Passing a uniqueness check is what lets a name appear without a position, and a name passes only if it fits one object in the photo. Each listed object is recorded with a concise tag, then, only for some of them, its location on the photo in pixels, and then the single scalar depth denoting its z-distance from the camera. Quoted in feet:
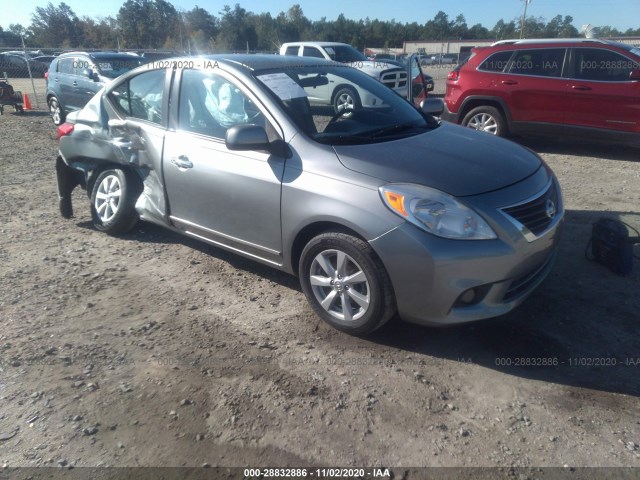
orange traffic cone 48.44
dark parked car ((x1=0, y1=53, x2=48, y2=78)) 107.65
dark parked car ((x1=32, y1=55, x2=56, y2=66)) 111.83
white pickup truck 44.45
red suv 24.26
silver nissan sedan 9.50
